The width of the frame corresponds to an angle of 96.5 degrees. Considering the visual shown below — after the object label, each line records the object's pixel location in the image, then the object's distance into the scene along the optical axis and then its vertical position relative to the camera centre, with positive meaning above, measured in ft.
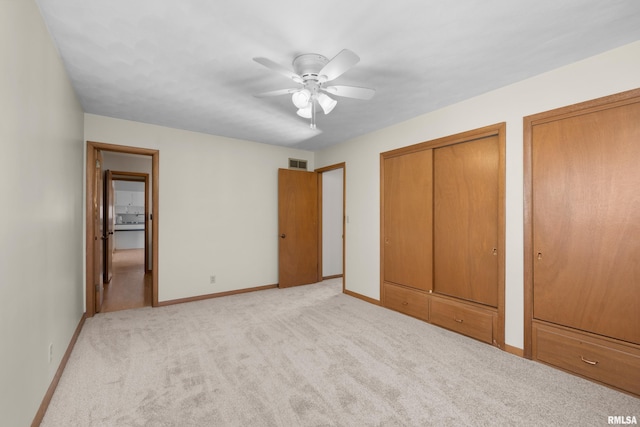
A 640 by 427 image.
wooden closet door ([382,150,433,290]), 11.36 -0.24
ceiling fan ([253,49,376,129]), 6.56 +3.27
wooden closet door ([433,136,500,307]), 9.32 -0.21
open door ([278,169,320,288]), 16.37 -0.83
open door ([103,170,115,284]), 15.81 -0.46
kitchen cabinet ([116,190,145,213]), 34.37 +1.50
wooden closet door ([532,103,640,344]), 6.67 -0.20
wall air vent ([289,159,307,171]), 17.19 +3.02
